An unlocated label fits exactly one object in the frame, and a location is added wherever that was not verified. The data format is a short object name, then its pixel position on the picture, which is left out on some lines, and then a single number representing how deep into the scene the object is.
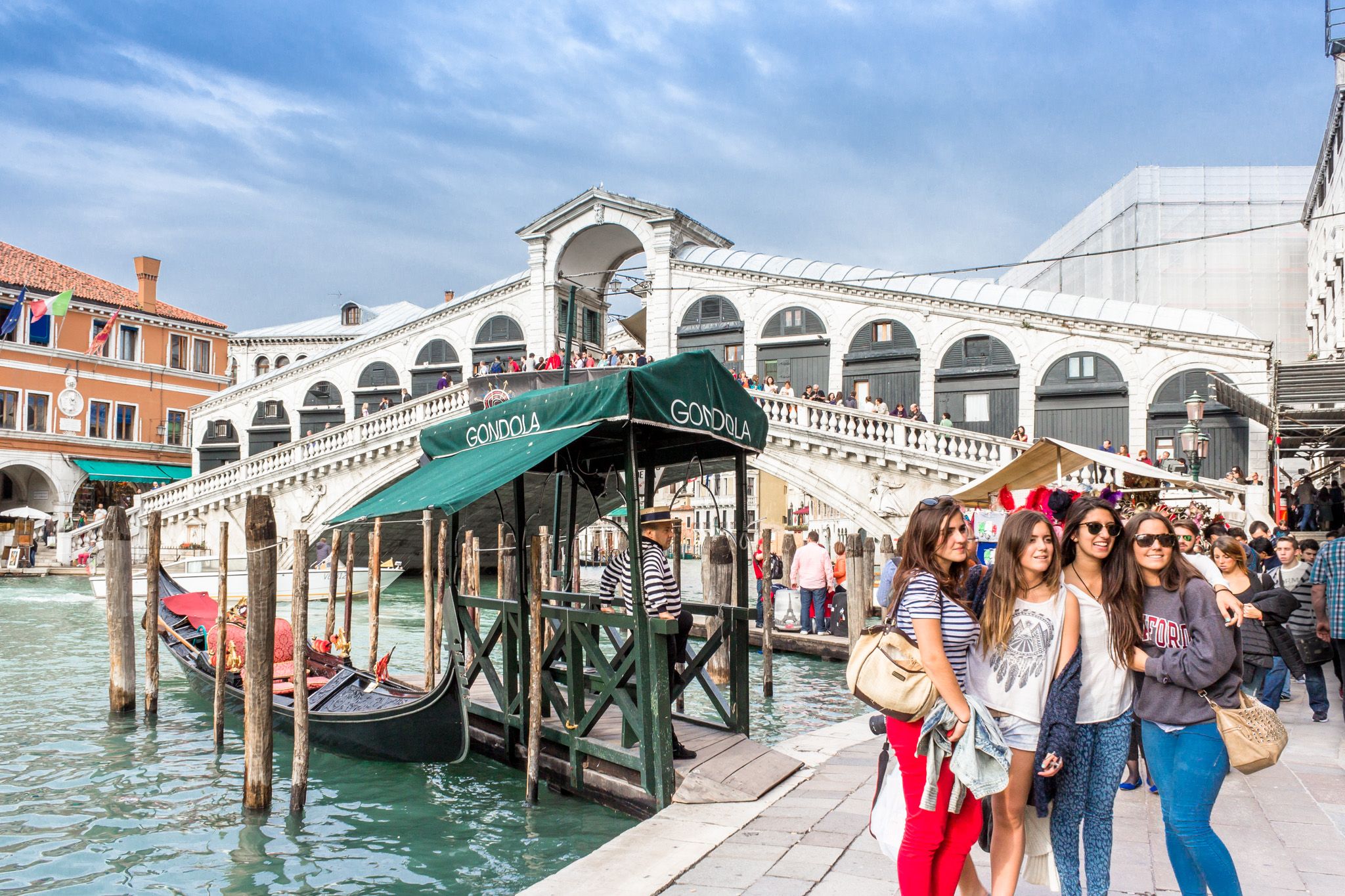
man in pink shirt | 13.20
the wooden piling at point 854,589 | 10.98
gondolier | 5.43
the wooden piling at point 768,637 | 10.41
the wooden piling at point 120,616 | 9.25
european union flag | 26.86
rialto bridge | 18.77
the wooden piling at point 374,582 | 9.74
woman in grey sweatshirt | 2.94
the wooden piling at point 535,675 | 5.93
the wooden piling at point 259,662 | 6.23
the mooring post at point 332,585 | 10.81
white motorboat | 19.62
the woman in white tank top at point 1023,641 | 3.04
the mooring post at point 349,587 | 10.80
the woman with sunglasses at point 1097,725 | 3.08
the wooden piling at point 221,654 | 7.35
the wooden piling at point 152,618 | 9.15
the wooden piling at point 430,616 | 8.48
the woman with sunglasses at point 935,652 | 3.00
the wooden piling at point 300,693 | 6.17
